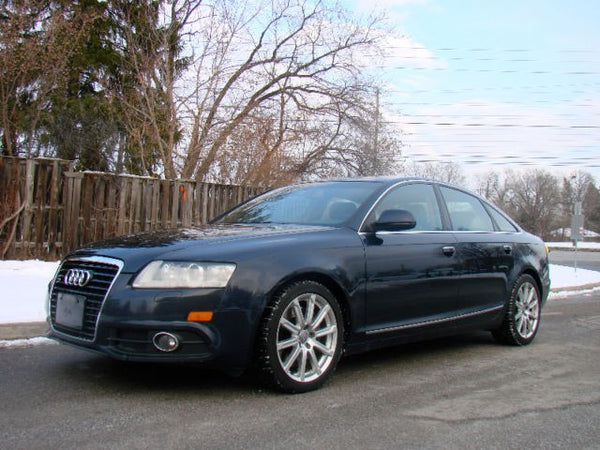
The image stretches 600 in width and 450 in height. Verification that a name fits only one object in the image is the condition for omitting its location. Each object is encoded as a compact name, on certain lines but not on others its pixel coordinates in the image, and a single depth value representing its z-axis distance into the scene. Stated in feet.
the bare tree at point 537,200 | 279.94
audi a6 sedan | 12.55
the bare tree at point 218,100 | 54.24
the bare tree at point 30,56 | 47.03
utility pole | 73.41
